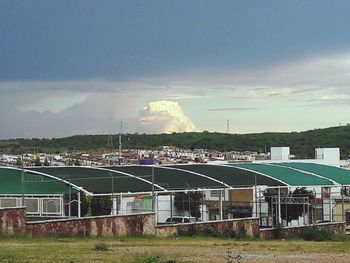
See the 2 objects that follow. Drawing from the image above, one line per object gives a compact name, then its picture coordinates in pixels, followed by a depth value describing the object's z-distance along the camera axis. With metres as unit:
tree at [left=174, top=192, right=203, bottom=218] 53.42
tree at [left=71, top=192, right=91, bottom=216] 45.81
